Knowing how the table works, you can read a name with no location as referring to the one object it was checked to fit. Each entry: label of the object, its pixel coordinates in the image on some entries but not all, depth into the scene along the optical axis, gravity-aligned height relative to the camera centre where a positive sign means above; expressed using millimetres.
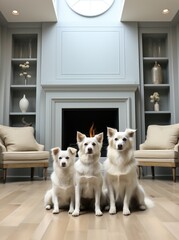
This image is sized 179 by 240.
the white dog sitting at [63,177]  1502 -353
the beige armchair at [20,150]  3157 -334
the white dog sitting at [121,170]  1494 -301
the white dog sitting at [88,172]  1460 -303
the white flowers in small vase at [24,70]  4052 +1248
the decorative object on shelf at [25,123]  3932 +136
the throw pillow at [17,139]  3430 -153
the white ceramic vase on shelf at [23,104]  3940 +502
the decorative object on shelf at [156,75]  4060 +1094
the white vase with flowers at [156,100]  3987 +593
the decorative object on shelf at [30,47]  4269 +1747
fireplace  3837 +516
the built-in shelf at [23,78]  4081 +1084
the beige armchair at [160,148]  3148 -304
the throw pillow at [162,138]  3418 -138
